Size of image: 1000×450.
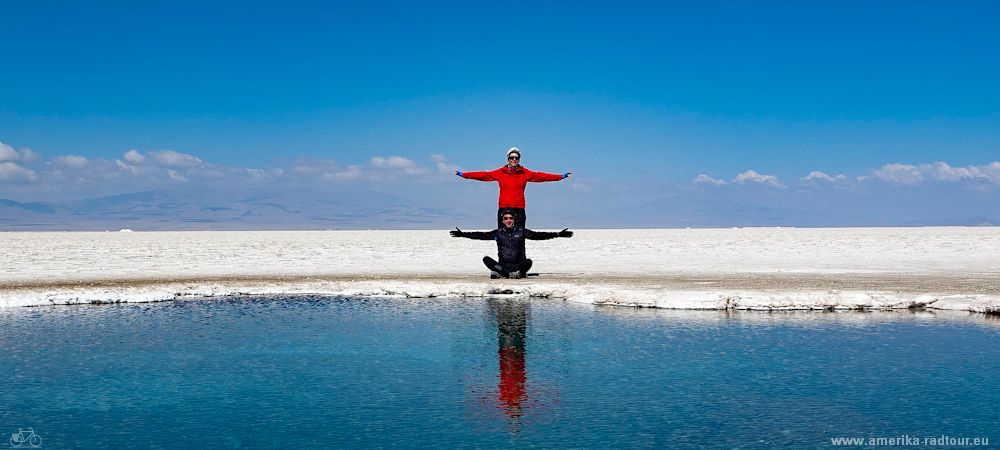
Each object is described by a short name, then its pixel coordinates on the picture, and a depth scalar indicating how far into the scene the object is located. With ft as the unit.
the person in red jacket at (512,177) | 58.59
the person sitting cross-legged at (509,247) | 59.67
